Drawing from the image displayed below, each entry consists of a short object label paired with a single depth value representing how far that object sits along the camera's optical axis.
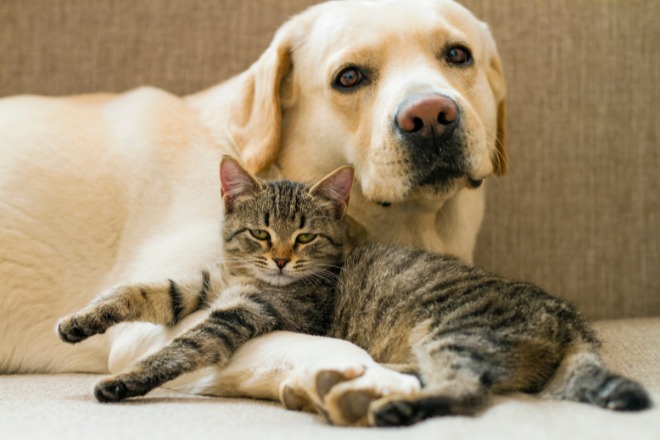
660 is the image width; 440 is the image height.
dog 0.80
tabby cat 0.64
